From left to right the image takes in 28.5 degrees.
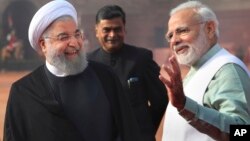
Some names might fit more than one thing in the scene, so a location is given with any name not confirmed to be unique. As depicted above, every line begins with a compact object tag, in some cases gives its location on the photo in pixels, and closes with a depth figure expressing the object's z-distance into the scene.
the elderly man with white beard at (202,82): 2.01
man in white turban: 2.25
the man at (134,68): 3.41
